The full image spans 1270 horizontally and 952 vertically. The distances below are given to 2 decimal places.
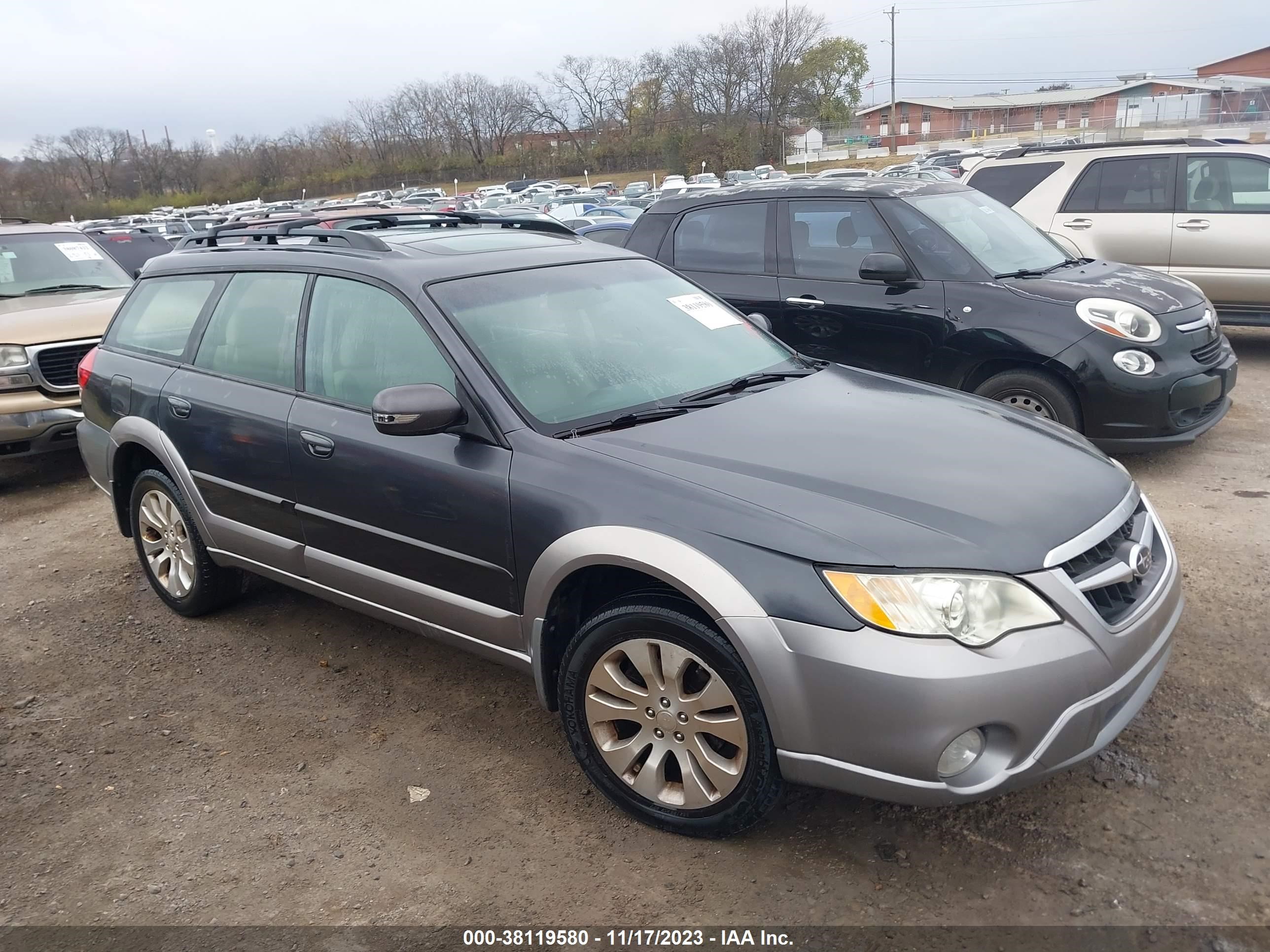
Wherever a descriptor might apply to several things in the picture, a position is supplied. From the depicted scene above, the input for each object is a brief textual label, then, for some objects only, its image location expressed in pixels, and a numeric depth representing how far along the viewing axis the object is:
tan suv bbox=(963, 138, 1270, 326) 8.09
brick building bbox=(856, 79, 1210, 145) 72.69
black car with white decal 5.45
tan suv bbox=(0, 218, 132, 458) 6.65
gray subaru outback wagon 2.35
